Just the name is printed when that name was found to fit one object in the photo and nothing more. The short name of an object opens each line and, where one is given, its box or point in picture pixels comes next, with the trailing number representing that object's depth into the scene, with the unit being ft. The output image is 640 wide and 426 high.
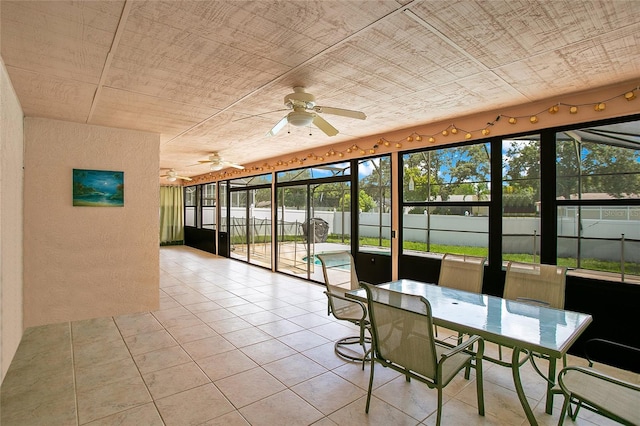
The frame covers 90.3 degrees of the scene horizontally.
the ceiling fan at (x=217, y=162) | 19.75
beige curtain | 38.64
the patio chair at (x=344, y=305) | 9.95
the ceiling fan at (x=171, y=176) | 25.86
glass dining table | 6.17
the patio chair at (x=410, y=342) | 6.14
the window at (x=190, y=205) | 37.83
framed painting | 13.34
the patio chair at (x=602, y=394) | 5.12
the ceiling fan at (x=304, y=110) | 9.08
